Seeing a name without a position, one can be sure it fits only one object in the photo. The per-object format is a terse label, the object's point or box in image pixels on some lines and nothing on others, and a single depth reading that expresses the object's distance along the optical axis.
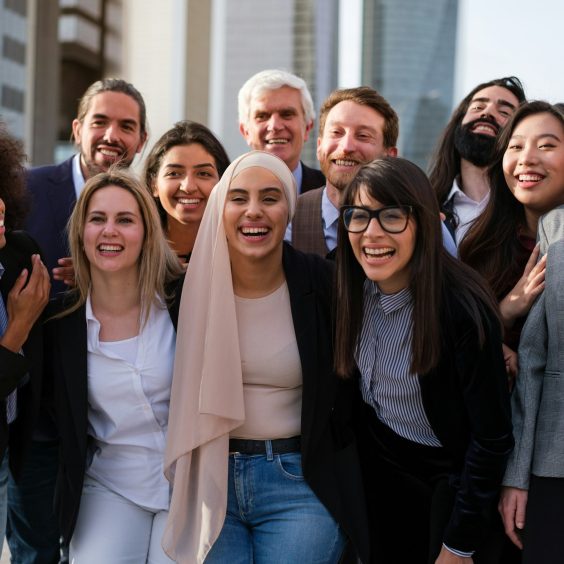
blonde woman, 2.65
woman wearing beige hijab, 2.59
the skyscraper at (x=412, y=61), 50.78
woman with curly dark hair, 2.61
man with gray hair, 4.27
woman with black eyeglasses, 2.38
